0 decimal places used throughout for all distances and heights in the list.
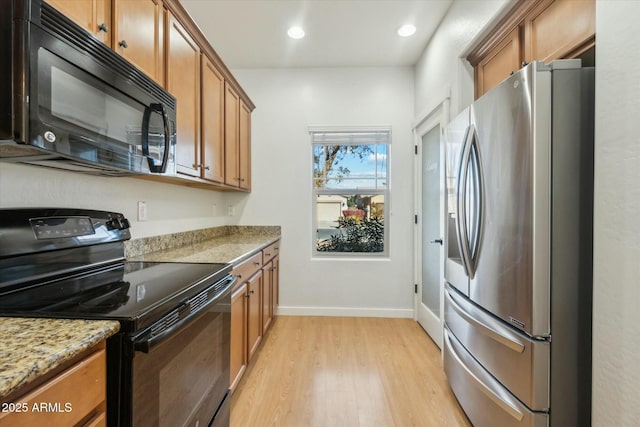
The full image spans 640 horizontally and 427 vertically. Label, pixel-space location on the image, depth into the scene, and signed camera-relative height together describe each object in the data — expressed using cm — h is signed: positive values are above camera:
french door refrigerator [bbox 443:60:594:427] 113 -12
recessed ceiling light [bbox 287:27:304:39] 263 +165
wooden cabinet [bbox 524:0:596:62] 125 +88
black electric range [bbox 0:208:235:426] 78 -28
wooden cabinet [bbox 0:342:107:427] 53 -38
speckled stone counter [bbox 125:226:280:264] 172 -26
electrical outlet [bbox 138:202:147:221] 185 +0
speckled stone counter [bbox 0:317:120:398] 52 -28
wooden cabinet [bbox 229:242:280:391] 179 -70
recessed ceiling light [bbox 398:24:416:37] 258 +165
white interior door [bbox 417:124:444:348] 261 -23
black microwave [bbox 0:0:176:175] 75 +36
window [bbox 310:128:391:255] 335 +24
